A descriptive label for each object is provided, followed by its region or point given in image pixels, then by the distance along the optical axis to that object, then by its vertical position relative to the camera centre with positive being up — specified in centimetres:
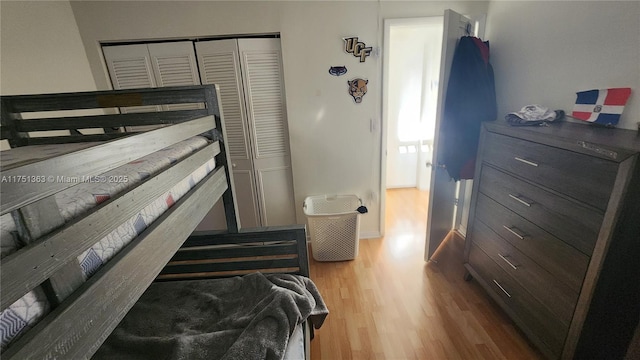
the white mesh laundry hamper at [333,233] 226 -112
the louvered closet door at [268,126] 222 -21
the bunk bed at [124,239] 45 -31
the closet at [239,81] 219 +20
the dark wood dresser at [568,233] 105 -66
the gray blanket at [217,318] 106 -94
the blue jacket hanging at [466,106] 185 -10
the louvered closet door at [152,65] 219 +35
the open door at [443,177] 182 -64
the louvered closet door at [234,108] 219 -3
